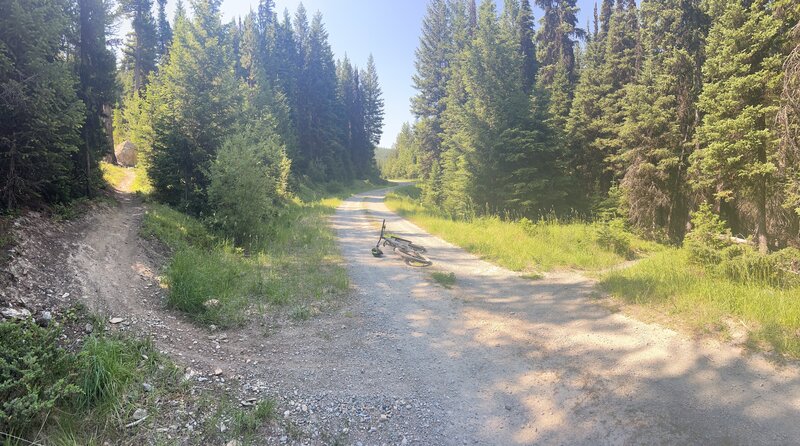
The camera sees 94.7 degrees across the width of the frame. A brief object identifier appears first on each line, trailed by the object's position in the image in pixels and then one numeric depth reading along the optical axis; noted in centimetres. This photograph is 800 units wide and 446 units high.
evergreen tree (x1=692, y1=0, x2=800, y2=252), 1052
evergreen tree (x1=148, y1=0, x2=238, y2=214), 1502
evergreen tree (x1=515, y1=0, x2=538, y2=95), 3134
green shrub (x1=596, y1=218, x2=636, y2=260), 1269
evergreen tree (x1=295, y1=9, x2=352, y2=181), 4738
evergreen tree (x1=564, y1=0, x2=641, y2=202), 2275
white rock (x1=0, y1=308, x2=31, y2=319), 452
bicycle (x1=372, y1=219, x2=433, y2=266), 1116
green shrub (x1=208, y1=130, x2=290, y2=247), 1212
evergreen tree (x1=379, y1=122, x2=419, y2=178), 8406
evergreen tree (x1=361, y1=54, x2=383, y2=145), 7294
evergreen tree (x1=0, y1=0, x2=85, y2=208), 715
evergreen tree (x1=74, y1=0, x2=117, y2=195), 1302
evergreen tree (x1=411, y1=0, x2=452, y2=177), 3791
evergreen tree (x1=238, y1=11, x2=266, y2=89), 3976
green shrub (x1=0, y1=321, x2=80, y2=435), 315
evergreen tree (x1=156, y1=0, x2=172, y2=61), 4241
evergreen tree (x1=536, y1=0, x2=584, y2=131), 2672
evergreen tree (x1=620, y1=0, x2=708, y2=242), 1605
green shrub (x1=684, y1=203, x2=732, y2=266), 864
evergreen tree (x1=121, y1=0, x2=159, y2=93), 3080
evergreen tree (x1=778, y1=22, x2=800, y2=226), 797
